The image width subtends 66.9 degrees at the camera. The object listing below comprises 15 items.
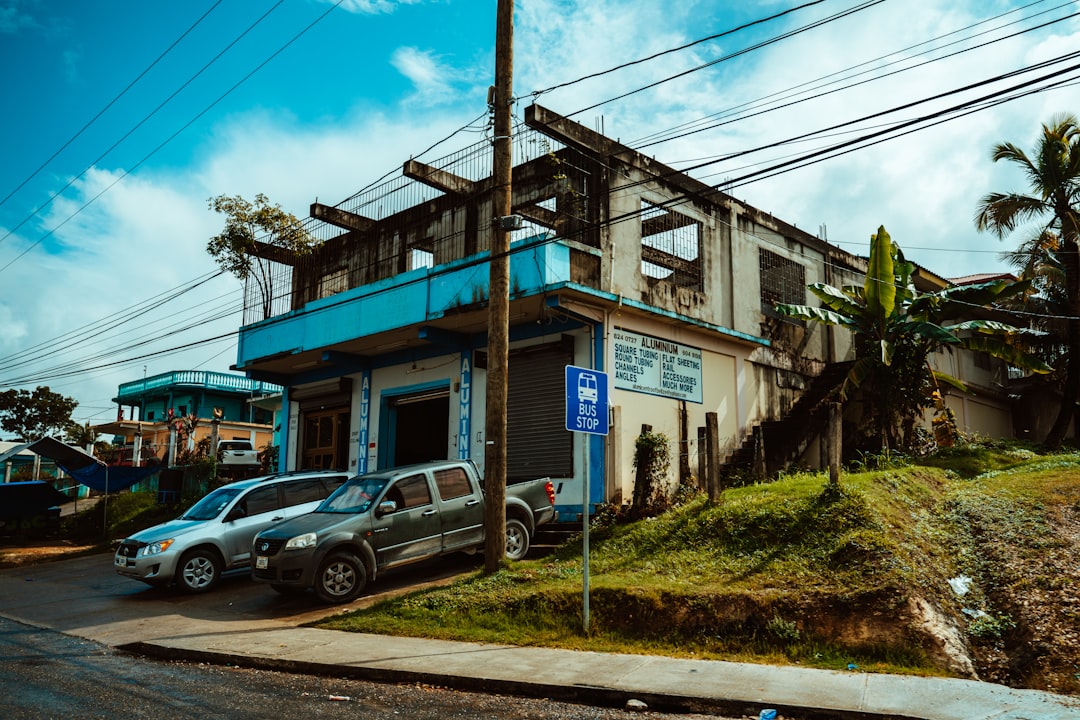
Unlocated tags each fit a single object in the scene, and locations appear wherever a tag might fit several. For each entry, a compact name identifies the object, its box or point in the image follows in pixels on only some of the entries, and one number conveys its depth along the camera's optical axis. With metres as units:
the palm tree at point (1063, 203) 19.48
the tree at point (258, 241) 20.75
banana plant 17.05
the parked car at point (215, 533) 13.27
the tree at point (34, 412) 48.22
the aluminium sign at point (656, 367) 15.99
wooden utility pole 11.48
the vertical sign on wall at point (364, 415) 20.48
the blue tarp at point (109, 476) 22.89
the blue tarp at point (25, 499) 22.72
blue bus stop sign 9.23
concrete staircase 17.55
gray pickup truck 11.48
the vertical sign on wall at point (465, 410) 17.95
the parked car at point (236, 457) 26.41
